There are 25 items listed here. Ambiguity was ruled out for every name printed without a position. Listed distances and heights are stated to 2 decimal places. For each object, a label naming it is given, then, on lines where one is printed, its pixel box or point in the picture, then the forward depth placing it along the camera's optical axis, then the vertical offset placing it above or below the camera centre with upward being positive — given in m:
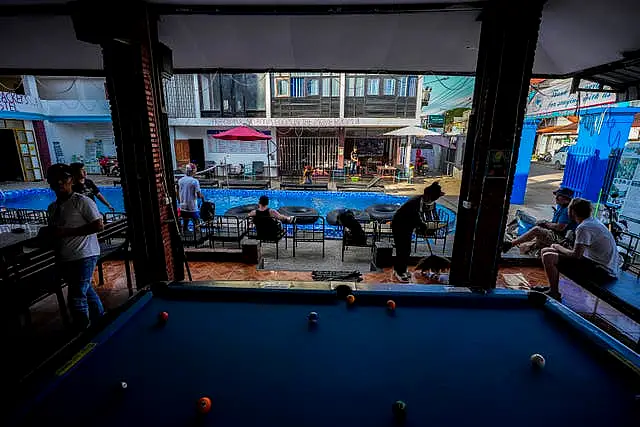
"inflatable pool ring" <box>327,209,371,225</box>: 6.24 -1.42
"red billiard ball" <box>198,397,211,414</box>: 1.35 -1.09
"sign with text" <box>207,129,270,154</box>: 17.16 +0.07
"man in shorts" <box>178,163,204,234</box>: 6.46 -1.02
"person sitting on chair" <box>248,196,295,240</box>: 5.79 -1.35
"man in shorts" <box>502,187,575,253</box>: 5.06 -1.23
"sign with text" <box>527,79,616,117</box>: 8.25 +1.50
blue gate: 8.52 -0.46
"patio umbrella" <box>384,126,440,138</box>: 13.57 +0.77
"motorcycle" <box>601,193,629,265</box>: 5.92 -1.37
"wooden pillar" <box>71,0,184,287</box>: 3.36 +0.25
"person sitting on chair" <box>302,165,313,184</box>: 14.77 -1.27
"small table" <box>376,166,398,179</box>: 15.88 -1.10
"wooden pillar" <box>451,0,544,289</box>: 3.29 +0.19
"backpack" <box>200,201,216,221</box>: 6.59 -1.31
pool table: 1.38 -1.13
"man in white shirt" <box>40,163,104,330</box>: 2.92 -0.83
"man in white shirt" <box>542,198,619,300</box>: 3.67 -1.16
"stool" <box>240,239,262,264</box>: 5.44 -1.77
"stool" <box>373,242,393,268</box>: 5.45 -1.81
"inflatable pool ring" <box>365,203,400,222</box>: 6.58 -1.35
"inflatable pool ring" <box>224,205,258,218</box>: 6.82 -1.38
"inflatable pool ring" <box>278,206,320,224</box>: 6.44 -1.36
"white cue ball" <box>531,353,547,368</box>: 1.67 -1.09
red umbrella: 12.05 +0.47
